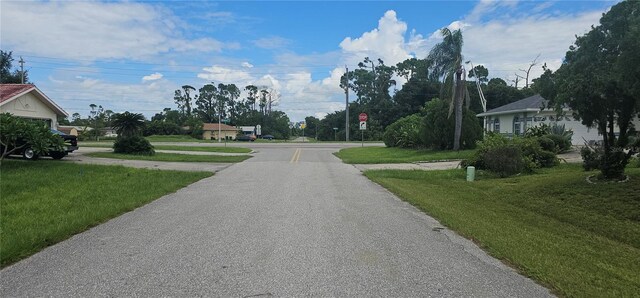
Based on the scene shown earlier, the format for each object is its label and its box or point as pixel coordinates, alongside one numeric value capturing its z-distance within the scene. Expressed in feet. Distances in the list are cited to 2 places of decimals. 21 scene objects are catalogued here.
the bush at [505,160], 55.21
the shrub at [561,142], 79.68
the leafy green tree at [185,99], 438.81
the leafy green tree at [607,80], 31.19
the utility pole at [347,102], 236.22
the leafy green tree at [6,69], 171.81
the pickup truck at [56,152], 67.04
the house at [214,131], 321.52
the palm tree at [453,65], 92.17
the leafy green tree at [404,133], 111.45
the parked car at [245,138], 269.48
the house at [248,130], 365.20
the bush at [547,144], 68.44
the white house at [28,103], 75.97
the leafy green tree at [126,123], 100.48
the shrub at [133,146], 97.16
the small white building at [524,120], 106.93
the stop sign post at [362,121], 122.03
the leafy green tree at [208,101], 430.61
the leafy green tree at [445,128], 95.91
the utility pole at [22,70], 181.08
